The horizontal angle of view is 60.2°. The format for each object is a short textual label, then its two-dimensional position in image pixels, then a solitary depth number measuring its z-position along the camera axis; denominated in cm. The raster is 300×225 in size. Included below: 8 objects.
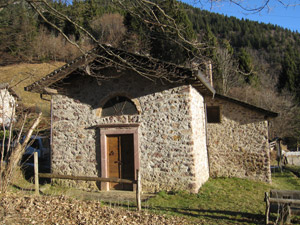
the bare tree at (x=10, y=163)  512
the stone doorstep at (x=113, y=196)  746
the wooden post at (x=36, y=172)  725
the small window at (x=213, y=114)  1096
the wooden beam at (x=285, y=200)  549
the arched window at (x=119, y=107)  857
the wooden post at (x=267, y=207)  561
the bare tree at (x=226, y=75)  2269
